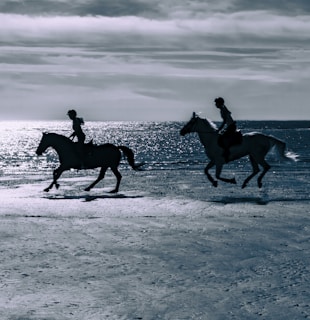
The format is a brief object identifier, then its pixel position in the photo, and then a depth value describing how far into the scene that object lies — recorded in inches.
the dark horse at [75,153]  706.2
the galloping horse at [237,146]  694.5
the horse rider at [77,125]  660.7
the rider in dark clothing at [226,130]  667.4
